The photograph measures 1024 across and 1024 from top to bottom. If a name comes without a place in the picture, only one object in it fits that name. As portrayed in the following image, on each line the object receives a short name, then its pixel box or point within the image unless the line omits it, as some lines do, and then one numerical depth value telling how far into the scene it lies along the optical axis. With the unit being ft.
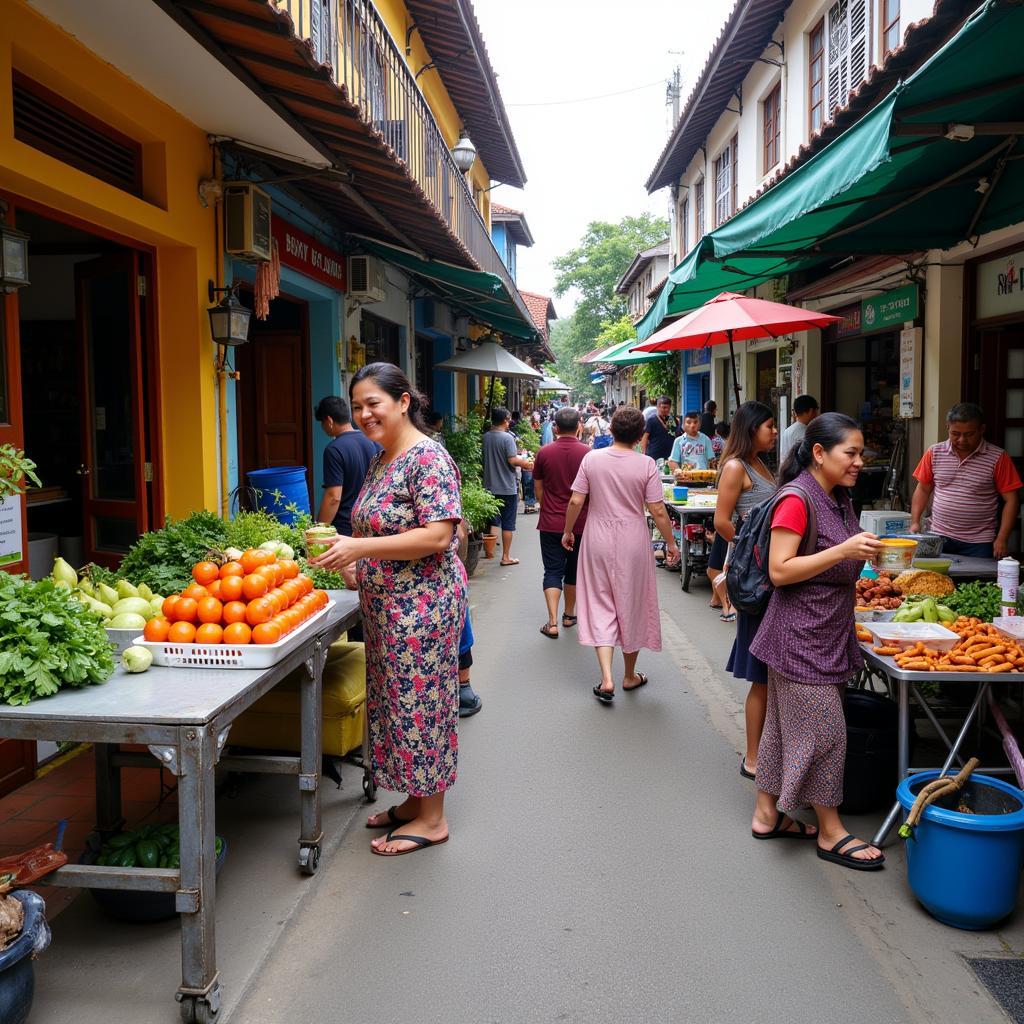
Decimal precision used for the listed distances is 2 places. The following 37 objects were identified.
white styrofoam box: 24.62
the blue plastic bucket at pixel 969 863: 11.02
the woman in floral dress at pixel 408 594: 12.67
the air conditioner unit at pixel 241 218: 22.74
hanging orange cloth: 24.63
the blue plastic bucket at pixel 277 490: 25.32
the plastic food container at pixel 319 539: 12.34
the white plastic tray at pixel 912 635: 14.11
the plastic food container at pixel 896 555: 17.76
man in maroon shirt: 26.96
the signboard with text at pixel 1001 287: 26.17
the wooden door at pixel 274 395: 33.53
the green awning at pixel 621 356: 43.61
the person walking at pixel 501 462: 39.14
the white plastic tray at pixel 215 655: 10.92
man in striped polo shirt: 21.58
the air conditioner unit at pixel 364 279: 34.53
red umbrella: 27.09
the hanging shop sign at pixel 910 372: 31.19
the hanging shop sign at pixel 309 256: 27.43
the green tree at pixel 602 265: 222.69
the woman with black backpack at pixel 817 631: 12.62
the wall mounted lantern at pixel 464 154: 47.19
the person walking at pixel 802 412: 31.45
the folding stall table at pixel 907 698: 13.01
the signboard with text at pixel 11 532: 15.40
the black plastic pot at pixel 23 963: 8.85
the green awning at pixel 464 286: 35.78
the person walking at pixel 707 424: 45.39
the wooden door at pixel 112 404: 21.38
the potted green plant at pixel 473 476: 35.50
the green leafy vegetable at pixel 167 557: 16.12
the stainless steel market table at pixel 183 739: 9.21
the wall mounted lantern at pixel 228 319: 22.24
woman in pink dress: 21.04
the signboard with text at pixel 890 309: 31.26
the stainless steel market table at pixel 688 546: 33.06
